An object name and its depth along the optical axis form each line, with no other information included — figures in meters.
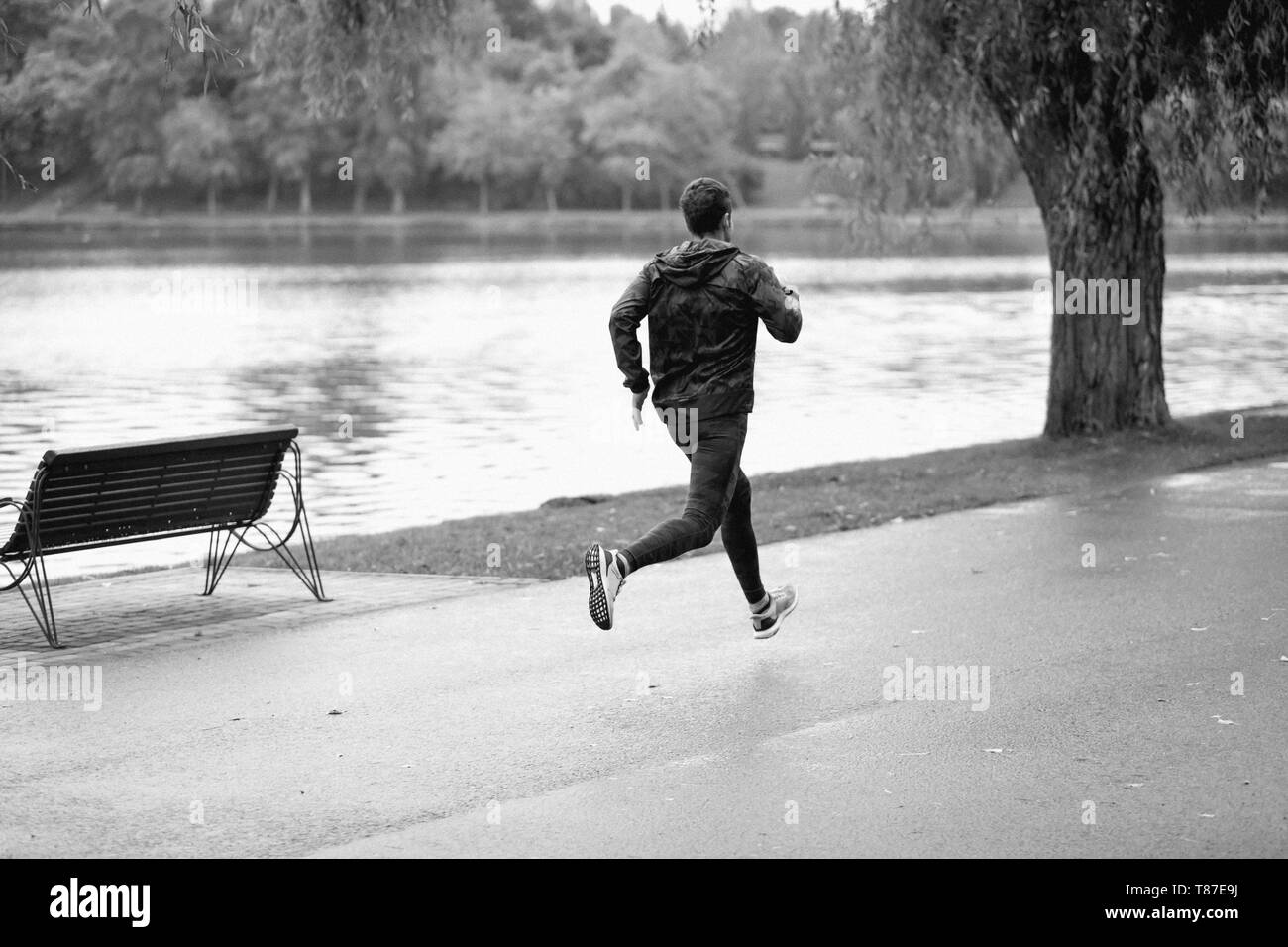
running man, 7.75
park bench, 8.50
